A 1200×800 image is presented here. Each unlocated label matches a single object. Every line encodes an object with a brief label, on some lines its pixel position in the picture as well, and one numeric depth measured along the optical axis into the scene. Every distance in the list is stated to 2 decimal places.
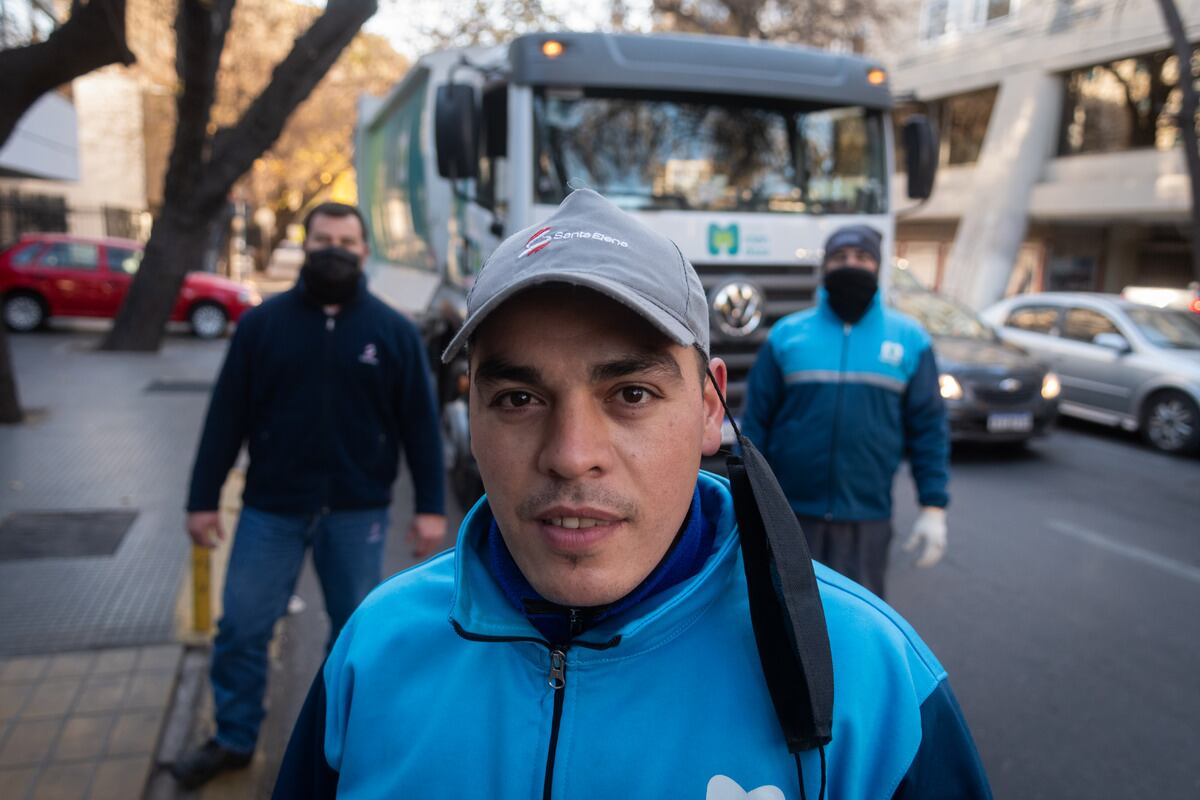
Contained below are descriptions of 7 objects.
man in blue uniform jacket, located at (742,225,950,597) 3.71
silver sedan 10.08
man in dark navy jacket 3.30
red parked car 16.59
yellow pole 4.24
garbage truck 5.63
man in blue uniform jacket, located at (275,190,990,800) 1.18
